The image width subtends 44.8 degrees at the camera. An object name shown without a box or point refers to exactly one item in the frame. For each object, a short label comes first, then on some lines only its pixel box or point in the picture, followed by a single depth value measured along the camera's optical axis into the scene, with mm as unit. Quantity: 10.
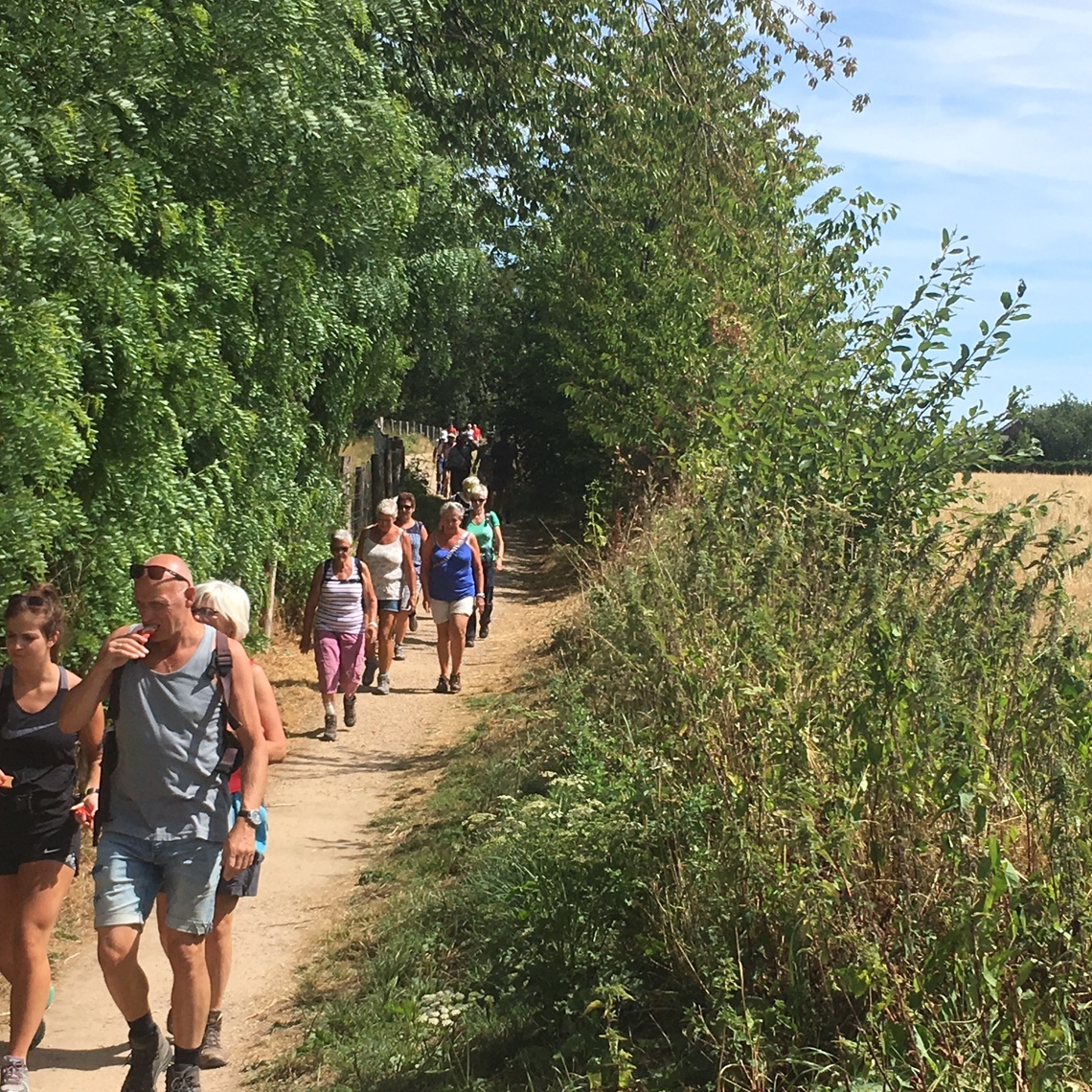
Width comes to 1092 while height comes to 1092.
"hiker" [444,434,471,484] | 23245
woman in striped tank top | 9969
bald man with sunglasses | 4434
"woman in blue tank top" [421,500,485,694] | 11688
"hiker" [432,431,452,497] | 28498
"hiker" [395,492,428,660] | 11922
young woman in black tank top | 4766
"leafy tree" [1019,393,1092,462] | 99188
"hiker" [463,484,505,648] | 12992
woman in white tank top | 11508
